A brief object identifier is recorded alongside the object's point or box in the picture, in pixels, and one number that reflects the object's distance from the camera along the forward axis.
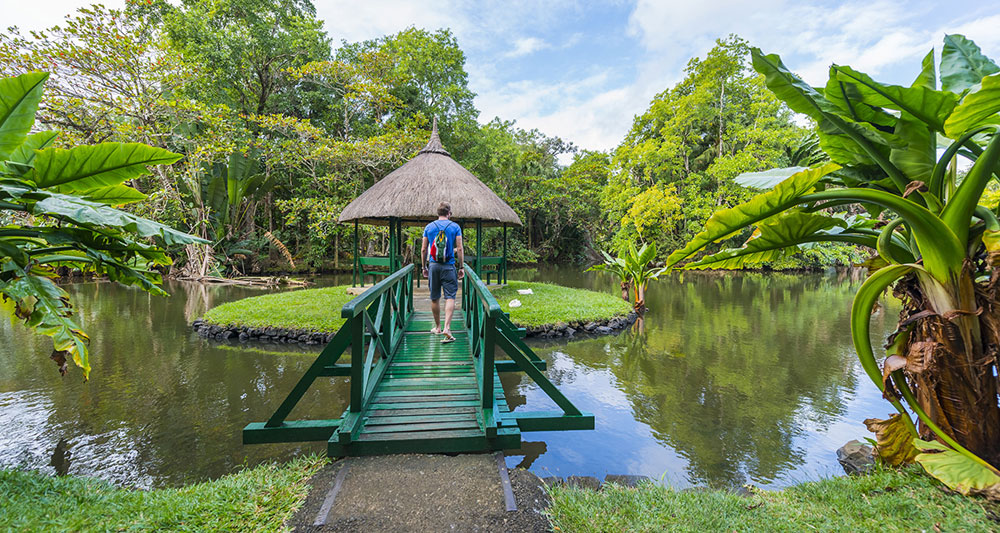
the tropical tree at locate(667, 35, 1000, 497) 1.96
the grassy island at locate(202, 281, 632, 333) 7.27
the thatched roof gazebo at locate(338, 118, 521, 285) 8.76
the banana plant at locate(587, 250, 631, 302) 10.12
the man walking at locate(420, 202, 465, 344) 4.39
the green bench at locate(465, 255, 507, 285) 9.60
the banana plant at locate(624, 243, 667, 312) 9.51
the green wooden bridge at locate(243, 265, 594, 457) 2.46
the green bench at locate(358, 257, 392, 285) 9.05
